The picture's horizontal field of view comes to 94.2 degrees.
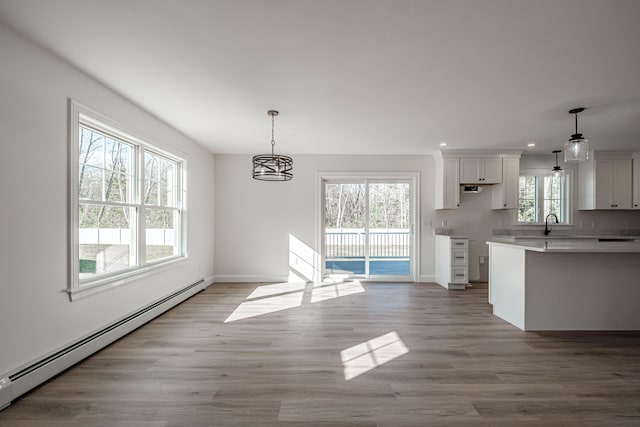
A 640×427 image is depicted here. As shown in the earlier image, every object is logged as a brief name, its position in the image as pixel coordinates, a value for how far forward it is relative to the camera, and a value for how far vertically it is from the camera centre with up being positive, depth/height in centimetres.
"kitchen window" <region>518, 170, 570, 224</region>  575 +32
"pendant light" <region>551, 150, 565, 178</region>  513 +77
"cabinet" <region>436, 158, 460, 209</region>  535 +56
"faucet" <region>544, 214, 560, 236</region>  556 -22
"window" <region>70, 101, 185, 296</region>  257 +10
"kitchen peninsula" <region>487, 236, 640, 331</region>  324 -84
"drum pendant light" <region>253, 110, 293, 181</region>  322 +55
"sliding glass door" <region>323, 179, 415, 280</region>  576 -13
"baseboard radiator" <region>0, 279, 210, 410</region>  194 -116
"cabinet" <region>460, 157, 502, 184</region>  534 +77
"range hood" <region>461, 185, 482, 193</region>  552 +45
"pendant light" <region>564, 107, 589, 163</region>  323 +71
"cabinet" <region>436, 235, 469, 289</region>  513 -86
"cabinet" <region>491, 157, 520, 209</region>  535 +54
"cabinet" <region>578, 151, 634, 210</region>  543 +62
